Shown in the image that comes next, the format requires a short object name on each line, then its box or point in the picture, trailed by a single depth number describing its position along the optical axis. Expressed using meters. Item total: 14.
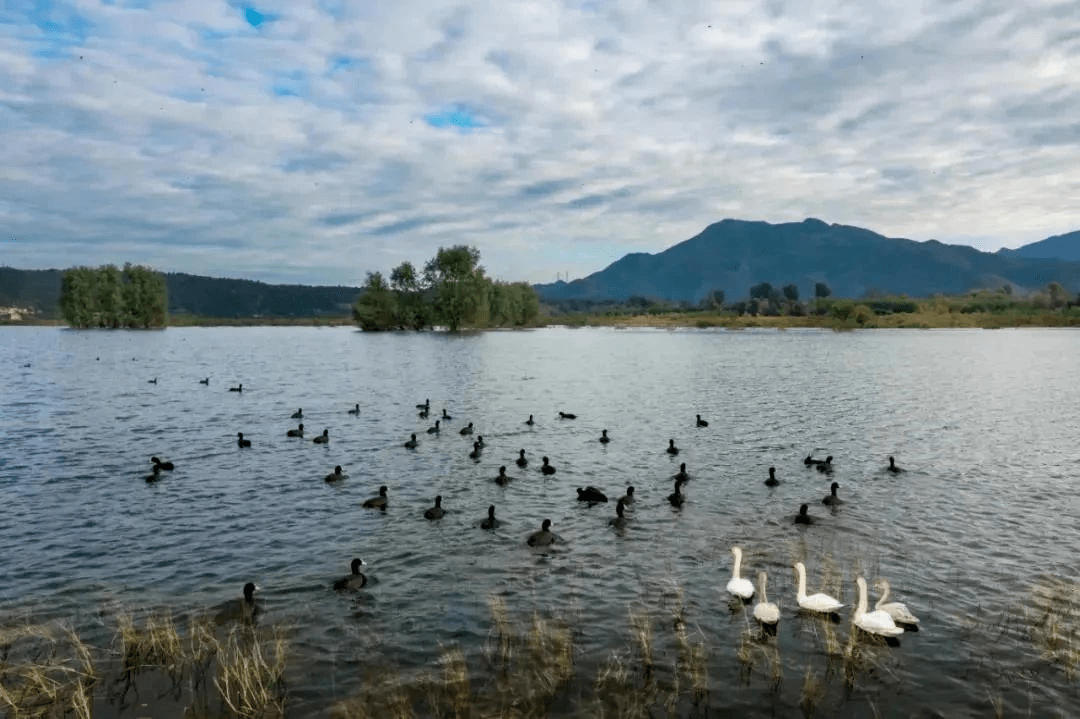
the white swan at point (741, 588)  16.27
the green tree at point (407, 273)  197.75
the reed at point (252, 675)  11.75
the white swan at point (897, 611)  15.00
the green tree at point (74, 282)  197.25
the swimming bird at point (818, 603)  15.41
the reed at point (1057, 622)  13.73
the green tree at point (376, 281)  199.38
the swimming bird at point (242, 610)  15.44
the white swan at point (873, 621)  14.24
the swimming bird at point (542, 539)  20.56
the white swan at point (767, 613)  14.85
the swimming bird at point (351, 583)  17.36
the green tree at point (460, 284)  182.38
